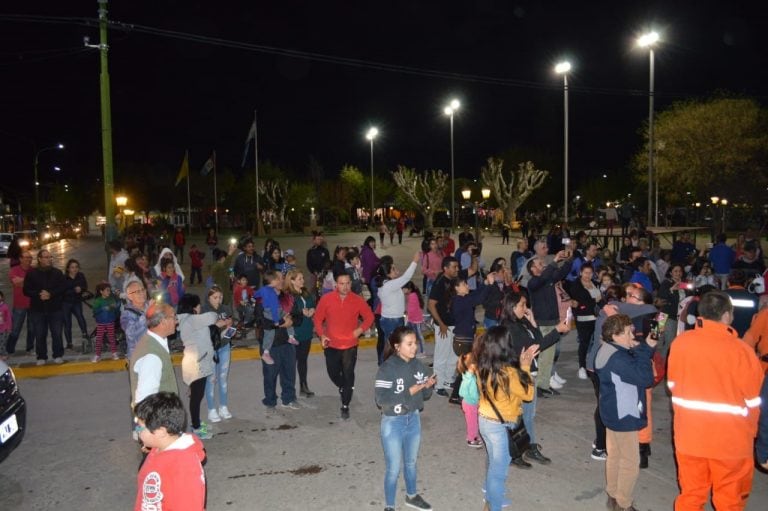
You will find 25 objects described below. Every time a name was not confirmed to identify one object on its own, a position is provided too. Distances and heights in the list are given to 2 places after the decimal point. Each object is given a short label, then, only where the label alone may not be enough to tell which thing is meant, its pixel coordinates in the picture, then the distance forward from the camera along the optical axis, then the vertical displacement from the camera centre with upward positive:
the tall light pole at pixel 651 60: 19.61 +5.33
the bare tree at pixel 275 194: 71.44 +4.62
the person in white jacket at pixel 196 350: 5.99 -1.14
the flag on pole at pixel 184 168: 31.98 +3.53
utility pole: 13.41 +2.48
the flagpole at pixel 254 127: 35.62 +6.16
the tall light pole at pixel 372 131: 40.54 +6.52
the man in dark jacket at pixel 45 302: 9.27 -0.98
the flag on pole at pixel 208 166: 38.40 +4.26
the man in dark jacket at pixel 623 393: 4.50 -1.24
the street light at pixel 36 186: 52.88 +4.57
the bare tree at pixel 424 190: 68.06 +4.43
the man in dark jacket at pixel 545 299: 7.65 -0.91
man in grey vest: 4.41 -0.90
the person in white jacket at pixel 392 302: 8.00 -0.94
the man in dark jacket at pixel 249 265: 11.72 -0.62
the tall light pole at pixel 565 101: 22.34 +4.69
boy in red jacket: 2.78 -1.04
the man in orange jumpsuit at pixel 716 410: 3.93 -1.21
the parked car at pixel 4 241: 38.09 -0.17
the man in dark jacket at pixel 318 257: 13.02 -0.54
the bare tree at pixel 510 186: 61.66 +4.22
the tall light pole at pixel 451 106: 30.66 +6.33
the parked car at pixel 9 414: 5.16 -1.52
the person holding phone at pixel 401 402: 4.59 -1.28
